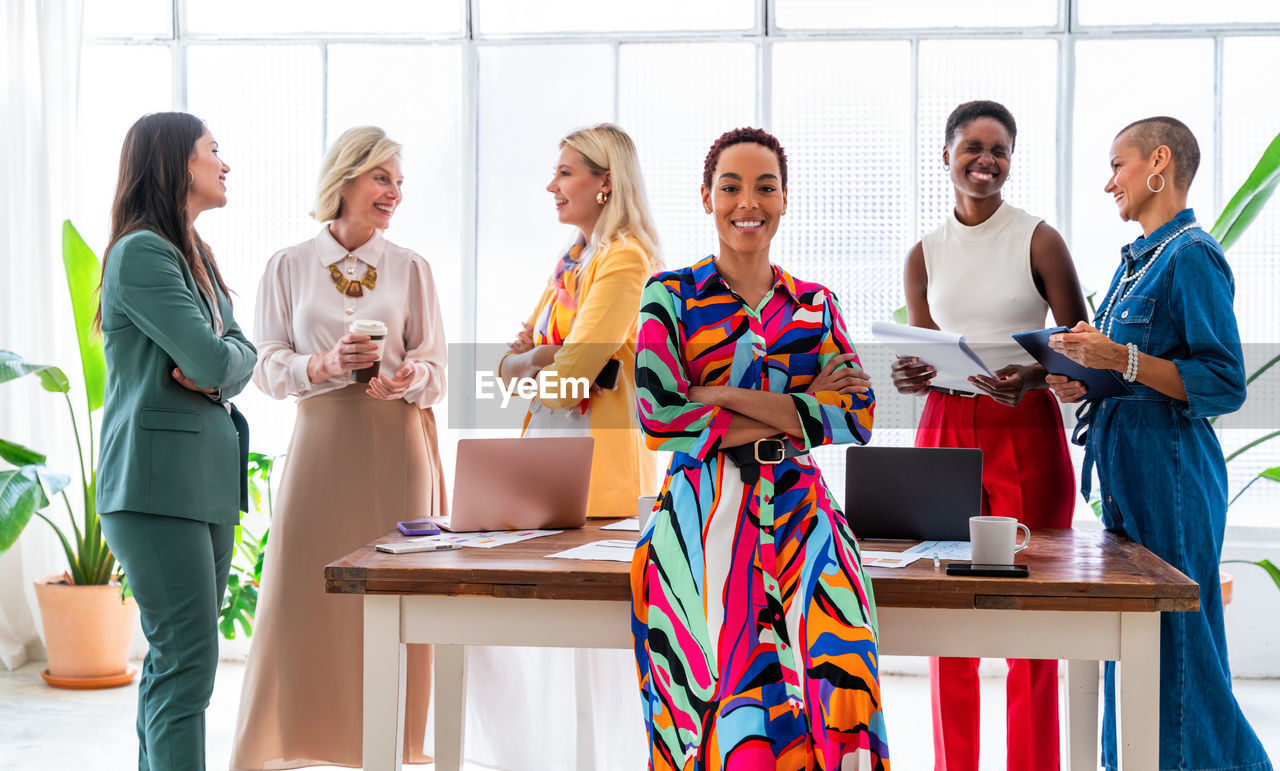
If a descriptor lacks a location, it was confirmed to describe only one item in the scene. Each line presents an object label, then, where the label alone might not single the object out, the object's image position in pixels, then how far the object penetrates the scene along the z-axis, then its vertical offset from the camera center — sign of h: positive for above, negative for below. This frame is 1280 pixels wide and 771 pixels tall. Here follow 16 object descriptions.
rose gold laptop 2.25 -0.26
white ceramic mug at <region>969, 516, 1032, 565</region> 1.87 -0.31
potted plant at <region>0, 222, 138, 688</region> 3.92 -0.86
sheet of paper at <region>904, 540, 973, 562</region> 2.01 -0.36
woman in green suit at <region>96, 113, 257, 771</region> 2.32 -0.14
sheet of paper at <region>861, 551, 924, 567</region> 1.93 -0.36
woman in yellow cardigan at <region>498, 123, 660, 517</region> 2.82 +0.15
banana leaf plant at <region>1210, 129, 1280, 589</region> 3.50 +0.57
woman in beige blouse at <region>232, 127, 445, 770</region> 2.92 -0.28
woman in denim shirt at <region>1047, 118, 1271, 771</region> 2.26 -0.09
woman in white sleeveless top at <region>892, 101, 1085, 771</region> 2.59 -0.05
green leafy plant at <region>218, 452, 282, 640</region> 3.98 -0.79
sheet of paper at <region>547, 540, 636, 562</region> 2.03 -0.37
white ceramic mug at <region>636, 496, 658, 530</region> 2.09 -0.28
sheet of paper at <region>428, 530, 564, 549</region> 2.18 -0.37
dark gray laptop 2.11 -0.25
